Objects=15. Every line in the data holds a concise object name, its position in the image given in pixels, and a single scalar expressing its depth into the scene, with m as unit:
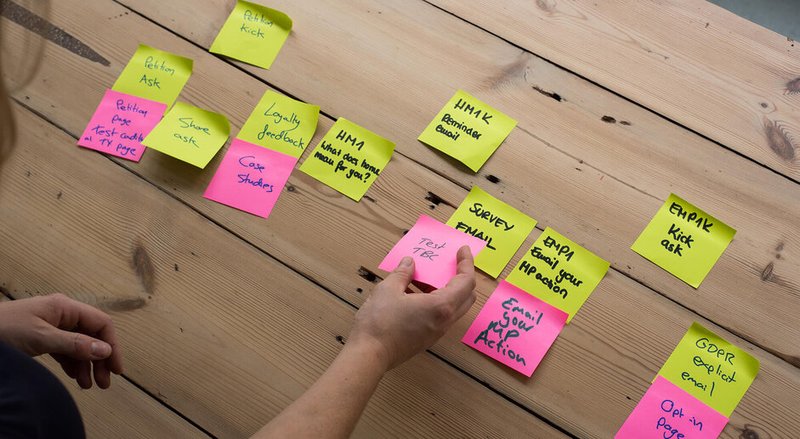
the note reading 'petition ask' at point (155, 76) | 1.09
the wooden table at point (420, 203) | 0.88
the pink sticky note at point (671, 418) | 0.85
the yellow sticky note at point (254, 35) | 1.10
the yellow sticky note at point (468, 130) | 1.01
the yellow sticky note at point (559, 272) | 0.92
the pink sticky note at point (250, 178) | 1.00
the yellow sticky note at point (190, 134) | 1.02
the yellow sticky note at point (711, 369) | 0.86
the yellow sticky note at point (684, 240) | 0.93
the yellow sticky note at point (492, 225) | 0.94
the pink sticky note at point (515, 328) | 0.89
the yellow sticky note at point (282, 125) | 1.03
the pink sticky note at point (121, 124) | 1.05
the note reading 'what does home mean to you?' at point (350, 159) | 1.00
